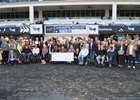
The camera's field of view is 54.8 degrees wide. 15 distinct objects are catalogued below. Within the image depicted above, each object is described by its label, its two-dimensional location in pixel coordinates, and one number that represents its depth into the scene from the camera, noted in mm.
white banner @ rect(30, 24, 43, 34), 12648
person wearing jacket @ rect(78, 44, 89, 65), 8304
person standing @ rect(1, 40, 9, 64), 8509
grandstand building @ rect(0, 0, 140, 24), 18119
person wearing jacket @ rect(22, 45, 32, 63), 8576
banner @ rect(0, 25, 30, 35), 13560
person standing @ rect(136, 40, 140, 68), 7826
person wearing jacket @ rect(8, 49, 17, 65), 8396
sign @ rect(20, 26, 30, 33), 13377
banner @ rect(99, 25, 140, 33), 13676
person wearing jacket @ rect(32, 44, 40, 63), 8635
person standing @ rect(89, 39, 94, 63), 8330
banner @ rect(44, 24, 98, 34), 11454
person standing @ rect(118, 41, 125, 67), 7999
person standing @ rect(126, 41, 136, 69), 7879
